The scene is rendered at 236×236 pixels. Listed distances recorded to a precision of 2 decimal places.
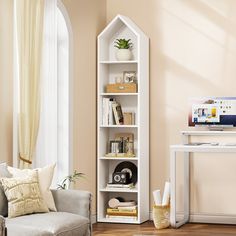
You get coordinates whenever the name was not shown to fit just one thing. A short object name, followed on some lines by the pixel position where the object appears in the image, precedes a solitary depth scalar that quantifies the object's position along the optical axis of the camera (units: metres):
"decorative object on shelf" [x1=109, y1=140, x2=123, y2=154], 6.81
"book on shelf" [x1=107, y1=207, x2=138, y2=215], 6.64
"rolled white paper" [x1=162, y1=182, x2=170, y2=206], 6.47
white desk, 6.14
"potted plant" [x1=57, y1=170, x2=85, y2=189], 5.79
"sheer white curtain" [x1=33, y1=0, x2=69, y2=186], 5.77
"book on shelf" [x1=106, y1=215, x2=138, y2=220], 6.64
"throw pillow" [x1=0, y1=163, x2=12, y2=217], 4.54
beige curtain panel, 5.29
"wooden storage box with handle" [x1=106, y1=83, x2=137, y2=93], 6.70
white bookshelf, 6.63
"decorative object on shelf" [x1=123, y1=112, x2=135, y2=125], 6.79
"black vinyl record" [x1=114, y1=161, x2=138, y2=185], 6.86
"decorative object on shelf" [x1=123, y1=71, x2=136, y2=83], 6.83
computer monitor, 6.59
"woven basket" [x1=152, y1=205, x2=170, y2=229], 6.34
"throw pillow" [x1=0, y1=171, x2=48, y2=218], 4.53
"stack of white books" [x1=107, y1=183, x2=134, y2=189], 6.71
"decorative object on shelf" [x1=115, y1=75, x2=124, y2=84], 6.91
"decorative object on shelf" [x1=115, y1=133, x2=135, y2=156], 6.80
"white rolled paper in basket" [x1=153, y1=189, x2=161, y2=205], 6.44
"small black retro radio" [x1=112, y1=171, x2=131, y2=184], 6.75
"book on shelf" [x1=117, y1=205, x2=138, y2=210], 6.65
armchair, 4.21
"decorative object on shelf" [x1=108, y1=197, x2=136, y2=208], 6.70
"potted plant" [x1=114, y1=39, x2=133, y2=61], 6.79
